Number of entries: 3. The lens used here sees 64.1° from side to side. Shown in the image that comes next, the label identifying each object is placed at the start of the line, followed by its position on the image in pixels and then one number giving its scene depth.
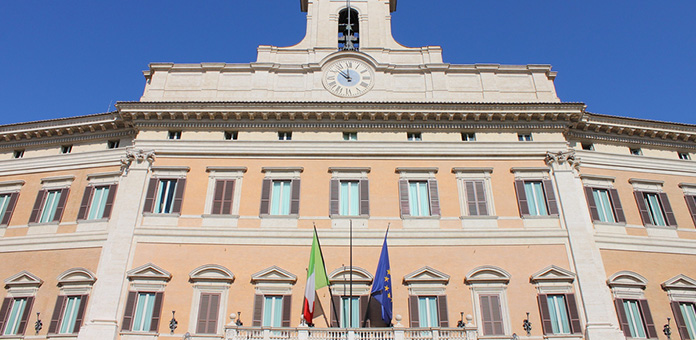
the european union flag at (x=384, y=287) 17.77
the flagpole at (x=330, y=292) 18.41
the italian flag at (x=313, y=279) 17.73
